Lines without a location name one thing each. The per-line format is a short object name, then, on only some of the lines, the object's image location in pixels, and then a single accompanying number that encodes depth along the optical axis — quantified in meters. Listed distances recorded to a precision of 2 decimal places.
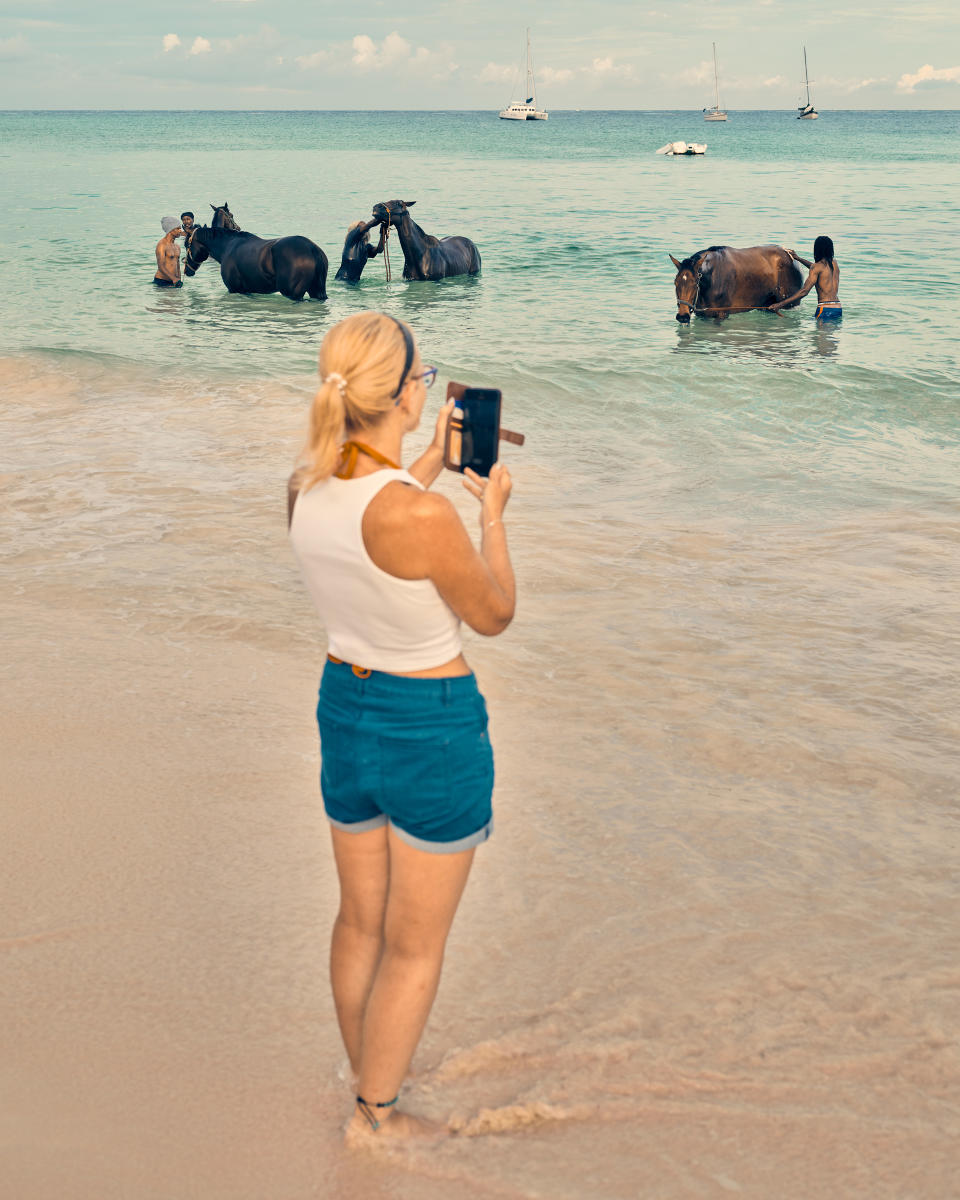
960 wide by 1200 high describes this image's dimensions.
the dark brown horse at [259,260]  18.34
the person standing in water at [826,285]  15.27
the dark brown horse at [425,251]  19.34
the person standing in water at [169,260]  18.88
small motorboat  78.06
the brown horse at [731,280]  15.62
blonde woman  2.23
